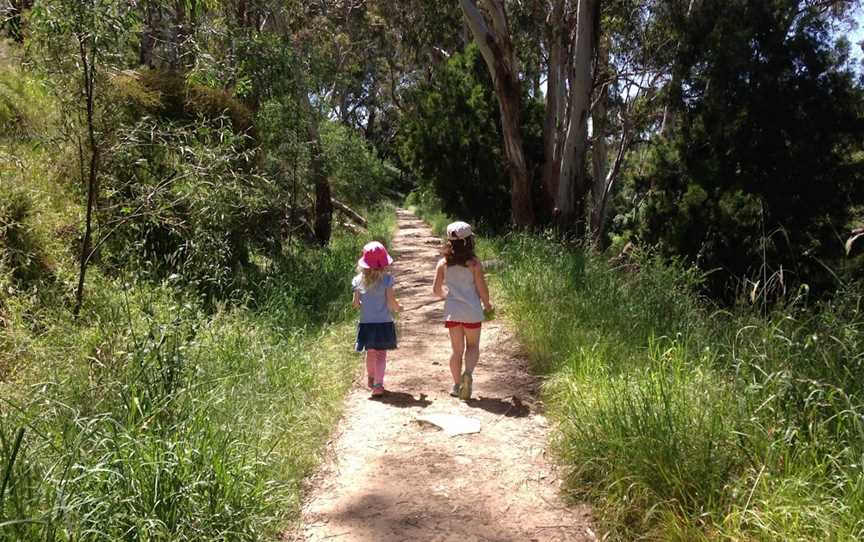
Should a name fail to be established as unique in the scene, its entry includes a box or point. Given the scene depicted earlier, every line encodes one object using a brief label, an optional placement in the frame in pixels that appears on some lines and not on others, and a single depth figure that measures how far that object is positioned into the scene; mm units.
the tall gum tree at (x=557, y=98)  12977
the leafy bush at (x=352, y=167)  20828
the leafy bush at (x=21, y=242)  6750
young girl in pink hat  5609
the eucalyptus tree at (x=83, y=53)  5375
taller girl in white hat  5461
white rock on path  4770
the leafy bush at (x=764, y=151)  9586
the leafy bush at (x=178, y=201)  6352
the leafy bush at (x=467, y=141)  19297
